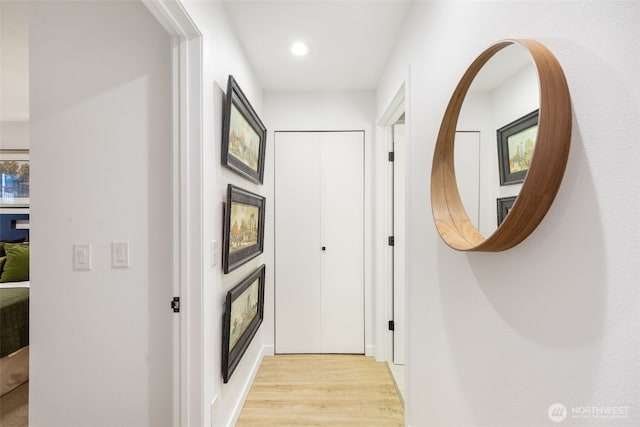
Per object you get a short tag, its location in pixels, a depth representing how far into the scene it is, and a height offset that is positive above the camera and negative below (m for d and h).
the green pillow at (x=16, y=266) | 2.89 -0.48
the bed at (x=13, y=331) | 2.18 -0.86
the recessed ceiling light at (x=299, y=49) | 2.10 +1.19
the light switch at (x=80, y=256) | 1.40 -0.19
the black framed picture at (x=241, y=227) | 1.66 -0.07
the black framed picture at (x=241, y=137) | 1.65 +0.52
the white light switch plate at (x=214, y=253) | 1.52 -0.19
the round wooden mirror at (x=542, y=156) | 0.64 +0.13
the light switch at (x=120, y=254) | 1.41 -0.17
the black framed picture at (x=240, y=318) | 1.68 -0.68
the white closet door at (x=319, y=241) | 2.87 -0.23
